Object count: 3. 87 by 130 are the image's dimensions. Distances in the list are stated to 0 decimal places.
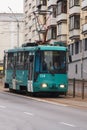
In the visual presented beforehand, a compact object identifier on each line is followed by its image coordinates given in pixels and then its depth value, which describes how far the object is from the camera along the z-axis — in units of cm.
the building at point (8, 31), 12800
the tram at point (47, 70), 3631
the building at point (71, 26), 7038
